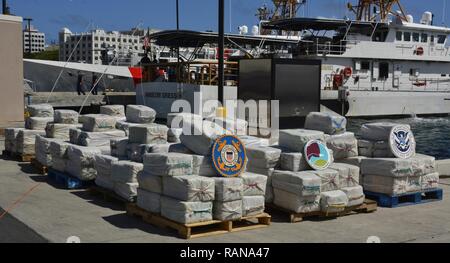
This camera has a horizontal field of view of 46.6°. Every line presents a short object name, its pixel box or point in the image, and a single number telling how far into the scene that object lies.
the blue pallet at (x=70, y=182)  9.66
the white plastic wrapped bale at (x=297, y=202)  7.55
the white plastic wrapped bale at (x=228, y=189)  6.81
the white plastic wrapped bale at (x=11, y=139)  13.25
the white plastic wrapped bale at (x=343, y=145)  9.07
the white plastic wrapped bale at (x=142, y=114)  10.05
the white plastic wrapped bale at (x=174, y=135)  9.41
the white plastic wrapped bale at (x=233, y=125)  9.30
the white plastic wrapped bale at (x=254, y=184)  7.22
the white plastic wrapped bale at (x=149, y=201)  7.12
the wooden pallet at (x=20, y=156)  12.67
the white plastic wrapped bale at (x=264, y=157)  7.95
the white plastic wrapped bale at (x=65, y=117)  11.76
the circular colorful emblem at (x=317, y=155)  7.93
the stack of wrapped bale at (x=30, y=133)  12.73
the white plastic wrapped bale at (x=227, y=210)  6.86
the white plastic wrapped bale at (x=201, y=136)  7.38
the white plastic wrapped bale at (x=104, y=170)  8.74
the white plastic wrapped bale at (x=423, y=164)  8.90
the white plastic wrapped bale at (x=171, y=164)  6.86
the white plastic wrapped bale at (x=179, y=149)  7.66
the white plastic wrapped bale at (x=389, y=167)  8.67
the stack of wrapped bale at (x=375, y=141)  9.03
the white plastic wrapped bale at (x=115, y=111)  11.65
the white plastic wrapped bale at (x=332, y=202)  7.67
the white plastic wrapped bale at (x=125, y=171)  8.09
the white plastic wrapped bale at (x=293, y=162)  7.88
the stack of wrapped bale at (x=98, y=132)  10.09
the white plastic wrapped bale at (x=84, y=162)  9.54
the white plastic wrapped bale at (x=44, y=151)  10.80
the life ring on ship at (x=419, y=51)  35.62
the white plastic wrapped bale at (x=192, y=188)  6.61
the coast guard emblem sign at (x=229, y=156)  7.09
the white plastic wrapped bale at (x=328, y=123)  9.05
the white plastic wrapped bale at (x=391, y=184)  8.77
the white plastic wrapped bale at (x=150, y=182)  7.07
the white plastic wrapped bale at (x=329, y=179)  7.78
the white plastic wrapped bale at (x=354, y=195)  8.07
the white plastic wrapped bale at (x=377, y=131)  9.05
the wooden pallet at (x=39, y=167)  11.04
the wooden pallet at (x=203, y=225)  6.64
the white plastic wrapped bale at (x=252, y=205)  7.14
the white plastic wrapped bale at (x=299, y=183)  7.46
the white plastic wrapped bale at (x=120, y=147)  9.05
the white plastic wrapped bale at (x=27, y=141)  12.72
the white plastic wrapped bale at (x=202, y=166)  7.12
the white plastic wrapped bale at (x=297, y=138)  8.17
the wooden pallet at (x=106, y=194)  8.25
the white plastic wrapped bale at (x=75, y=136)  10.45
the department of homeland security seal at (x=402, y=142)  8.87
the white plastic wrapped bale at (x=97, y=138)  10.07
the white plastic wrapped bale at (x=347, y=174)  8.09
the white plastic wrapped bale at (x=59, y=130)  11.41
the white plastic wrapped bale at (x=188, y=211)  6.62
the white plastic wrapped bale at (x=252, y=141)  8.61
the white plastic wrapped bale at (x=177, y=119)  9.72
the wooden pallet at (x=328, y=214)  7.61
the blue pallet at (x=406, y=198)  8.80
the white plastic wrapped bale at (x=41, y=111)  13.28
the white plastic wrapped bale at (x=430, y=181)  9.16
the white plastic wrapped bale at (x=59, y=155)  10.13
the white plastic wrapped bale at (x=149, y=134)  8.76
